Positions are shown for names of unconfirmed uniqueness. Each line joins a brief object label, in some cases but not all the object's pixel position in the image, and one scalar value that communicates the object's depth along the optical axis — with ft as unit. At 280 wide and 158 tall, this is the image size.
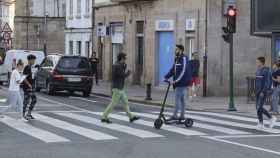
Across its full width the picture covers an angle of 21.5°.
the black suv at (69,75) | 97.50
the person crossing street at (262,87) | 54.95
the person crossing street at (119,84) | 56.90
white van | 121.60
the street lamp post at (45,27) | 187.09
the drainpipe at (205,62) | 97.25
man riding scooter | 54.03
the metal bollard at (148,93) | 88.05
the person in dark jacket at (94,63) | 125.09
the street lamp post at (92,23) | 148.27
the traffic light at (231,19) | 75.41
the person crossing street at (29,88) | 59.06
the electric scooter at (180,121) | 53.35
